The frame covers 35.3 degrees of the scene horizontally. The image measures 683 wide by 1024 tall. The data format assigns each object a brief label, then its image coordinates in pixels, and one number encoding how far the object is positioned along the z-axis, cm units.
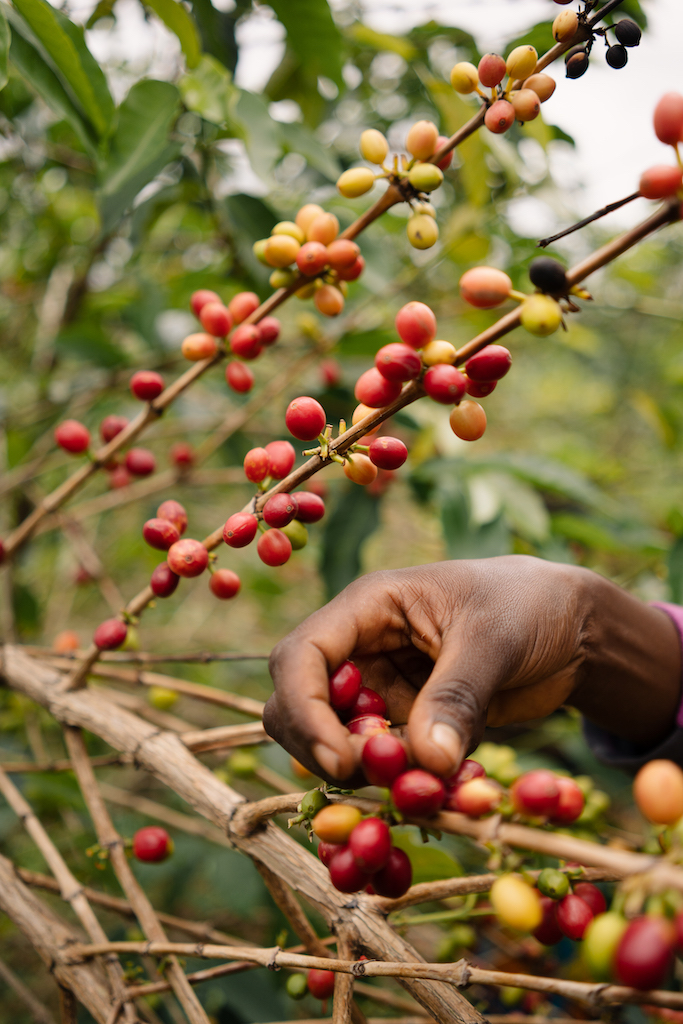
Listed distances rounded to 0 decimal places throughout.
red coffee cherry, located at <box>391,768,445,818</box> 32
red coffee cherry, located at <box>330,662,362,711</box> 37
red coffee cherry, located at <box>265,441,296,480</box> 41
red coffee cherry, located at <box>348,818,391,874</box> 32
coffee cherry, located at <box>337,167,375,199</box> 42
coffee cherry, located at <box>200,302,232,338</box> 48
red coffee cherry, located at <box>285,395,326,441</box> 38
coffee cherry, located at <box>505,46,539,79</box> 39
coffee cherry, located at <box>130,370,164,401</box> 49
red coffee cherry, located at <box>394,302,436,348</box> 36
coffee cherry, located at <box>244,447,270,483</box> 40
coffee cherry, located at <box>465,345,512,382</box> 35
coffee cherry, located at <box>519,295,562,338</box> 33
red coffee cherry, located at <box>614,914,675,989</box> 28
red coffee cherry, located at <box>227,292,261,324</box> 49
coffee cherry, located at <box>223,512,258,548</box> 39
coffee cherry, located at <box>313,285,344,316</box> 47
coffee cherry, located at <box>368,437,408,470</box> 37
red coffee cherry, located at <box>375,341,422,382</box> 35
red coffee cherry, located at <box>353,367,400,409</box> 36
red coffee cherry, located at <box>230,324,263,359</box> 47
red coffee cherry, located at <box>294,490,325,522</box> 41
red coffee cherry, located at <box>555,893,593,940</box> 37
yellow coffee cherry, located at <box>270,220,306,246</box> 46
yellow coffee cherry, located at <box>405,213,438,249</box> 42
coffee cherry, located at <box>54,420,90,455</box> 55
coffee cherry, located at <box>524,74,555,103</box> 39
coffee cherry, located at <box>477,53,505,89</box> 39
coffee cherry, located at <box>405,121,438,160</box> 41
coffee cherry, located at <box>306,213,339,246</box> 45
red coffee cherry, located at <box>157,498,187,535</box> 44
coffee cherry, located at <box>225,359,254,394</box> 49
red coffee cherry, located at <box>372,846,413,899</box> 34
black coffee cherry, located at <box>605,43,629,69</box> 39
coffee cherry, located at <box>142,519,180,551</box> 43
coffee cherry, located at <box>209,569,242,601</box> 44
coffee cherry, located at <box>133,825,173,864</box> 49
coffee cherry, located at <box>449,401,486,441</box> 37
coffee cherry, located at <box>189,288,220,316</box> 50
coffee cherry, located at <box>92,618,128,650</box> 46
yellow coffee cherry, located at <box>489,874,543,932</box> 30
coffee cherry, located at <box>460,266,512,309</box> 34
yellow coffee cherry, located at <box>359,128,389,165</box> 42
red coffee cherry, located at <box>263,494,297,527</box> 38
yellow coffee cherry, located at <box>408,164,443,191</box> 41
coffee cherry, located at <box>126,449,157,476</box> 59
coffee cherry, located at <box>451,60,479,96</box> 40
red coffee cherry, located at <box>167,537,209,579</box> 41
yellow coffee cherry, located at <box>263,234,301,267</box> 45
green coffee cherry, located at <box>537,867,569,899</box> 37
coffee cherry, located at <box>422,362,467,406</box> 34
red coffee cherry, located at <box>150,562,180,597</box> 43
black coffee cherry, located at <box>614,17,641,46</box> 38
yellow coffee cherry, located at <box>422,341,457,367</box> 35
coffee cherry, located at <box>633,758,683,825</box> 30
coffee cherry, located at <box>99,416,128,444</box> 53
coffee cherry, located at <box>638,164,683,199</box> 31
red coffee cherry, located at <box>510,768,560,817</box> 31
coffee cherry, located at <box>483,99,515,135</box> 39
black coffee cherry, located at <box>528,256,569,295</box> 33
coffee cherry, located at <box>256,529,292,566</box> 40
